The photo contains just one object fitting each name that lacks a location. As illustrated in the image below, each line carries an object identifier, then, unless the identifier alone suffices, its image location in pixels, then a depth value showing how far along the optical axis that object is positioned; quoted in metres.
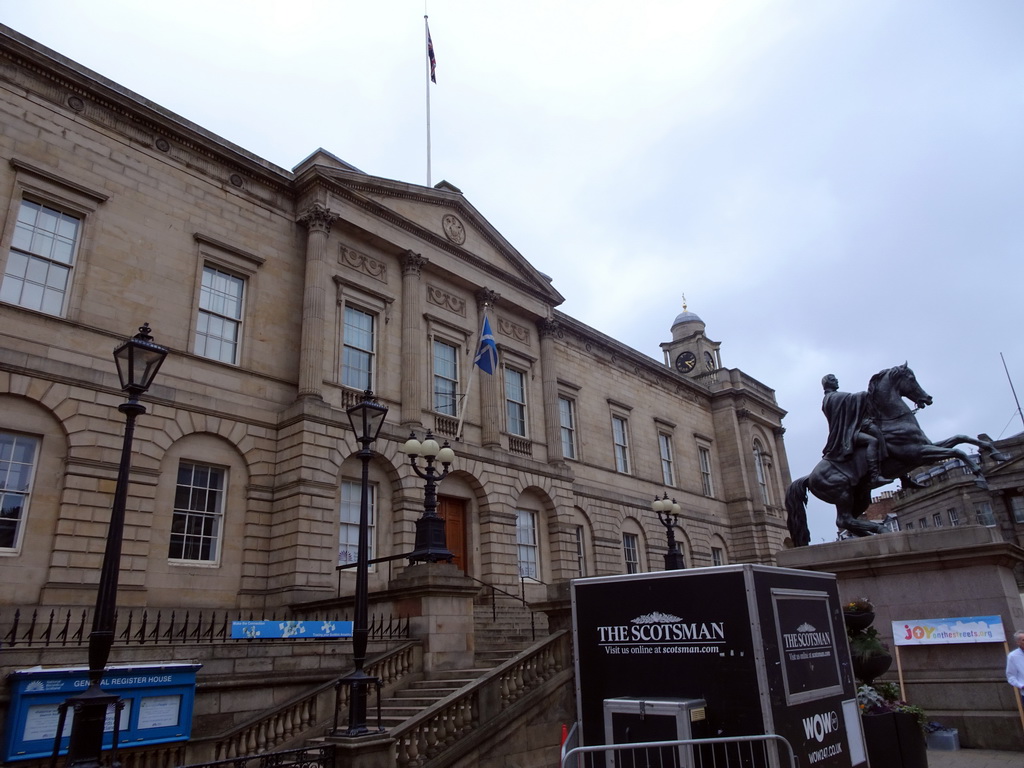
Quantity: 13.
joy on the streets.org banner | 11.43
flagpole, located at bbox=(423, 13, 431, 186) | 28.39
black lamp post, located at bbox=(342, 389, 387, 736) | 9.27
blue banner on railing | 11.87
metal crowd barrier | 6.27
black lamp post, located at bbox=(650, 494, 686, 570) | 19.62
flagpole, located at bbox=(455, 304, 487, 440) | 22.07
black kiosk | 6.61
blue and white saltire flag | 22.23
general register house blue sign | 8.66
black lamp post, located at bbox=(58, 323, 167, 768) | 6.35
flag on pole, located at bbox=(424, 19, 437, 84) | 28.08
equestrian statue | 13.94
